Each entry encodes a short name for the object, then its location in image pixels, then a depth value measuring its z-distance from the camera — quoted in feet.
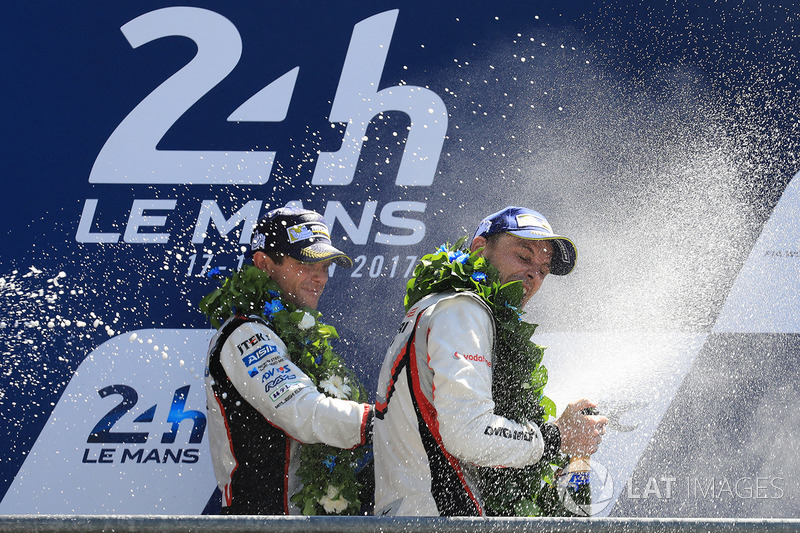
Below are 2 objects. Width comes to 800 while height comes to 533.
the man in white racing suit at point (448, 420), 31.46
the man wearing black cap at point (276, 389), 32.71
